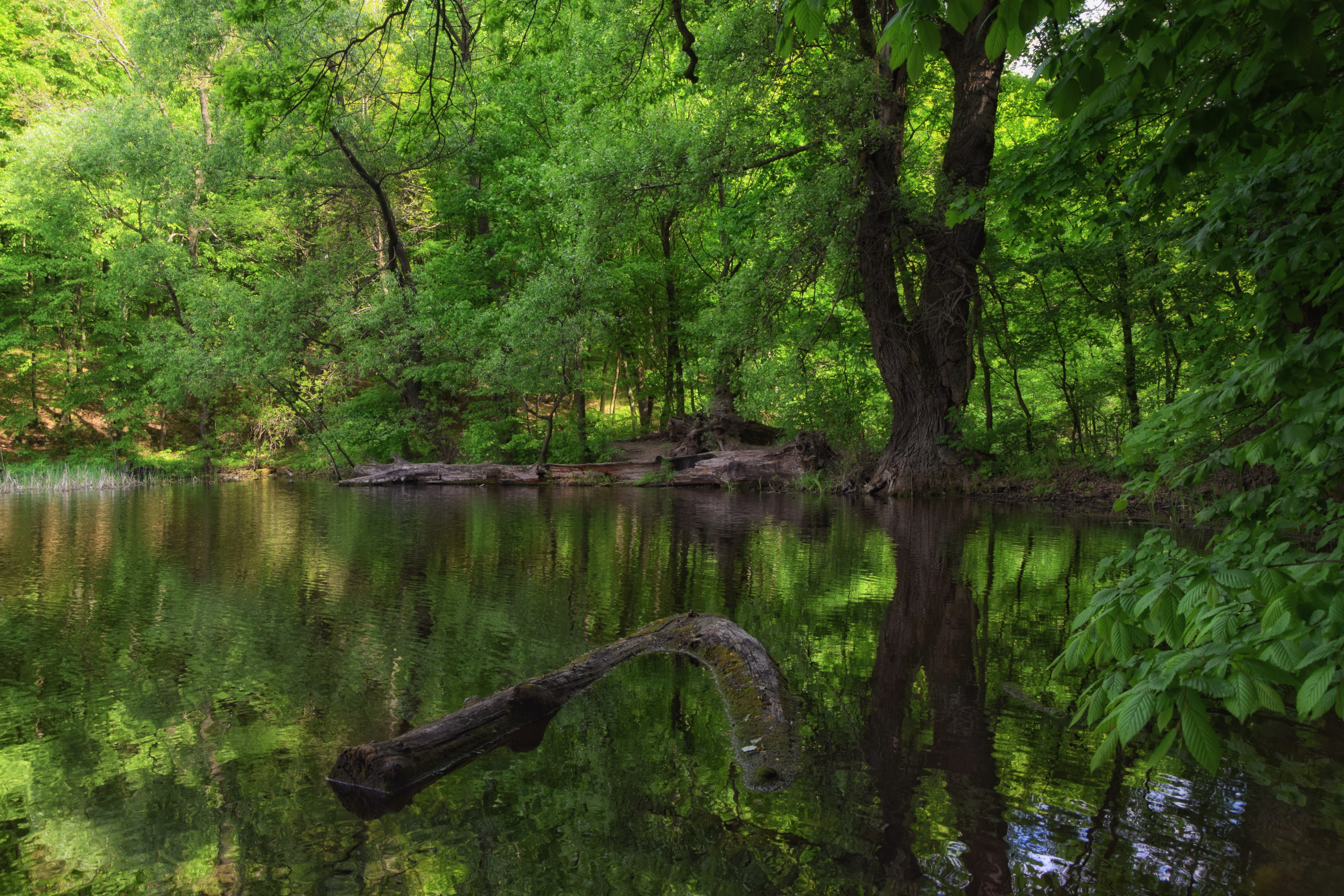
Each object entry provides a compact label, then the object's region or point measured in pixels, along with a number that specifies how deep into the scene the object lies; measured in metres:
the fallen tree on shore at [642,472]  18.95
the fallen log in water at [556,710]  2.60
